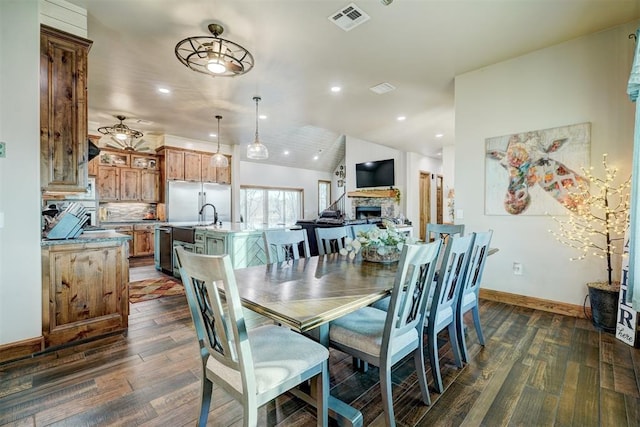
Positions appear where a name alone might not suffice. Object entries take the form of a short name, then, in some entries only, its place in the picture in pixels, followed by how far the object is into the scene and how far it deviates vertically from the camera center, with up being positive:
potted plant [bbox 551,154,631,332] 2.63 -0.17
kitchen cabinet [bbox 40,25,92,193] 2.36 +0.86
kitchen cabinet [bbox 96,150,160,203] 6.24 +0.79
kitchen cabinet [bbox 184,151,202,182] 7.01 +1.14
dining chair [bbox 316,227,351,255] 2.74 -0.27
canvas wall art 2.98 +0.47
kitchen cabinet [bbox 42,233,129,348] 2.31 -0.67
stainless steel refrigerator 6.76 +0.31
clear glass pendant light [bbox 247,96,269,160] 4.27 +0.92
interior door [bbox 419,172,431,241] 8.81 +0.35
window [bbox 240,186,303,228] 9.65 +0.27
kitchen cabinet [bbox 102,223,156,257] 6.28 -0.55
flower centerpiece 2.18 -0.26
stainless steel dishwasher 4.83 -0.66
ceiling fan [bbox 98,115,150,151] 5.11 +1.54
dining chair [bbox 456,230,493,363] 2.08 -0.59
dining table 1.18 -0.40
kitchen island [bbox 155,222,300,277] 3.68 -0.41
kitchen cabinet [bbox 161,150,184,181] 6.70 +1.13
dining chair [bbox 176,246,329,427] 1.06 -0.65
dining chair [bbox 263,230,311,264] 2.27 -0.27
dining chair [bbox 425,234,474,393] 1.74 -0.52
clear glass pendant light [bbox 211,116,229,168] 5.01 +0.91
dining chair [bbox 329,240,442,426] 1.38 -0.65
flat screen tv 8.15 +1.11
